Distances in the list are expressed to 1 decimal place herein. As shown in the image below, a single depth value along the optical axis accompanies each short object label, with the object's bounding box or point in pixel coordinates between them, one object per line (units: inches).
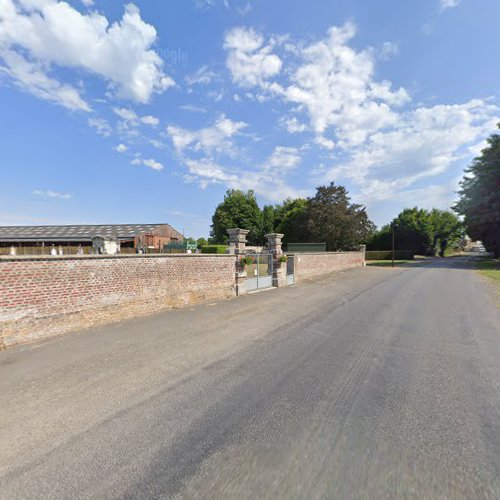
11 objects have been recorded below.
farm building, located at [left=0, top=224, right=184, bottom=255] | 1406.3
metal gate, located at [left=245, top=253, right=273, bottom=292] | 503.5
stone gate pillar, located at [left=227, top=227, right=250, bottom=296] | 463.2
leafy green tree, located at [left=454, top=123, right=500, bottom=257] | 1103.6
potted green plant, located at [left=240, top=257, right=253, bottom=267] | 465.4
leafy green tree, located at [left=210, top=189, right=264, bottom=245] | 2020.2
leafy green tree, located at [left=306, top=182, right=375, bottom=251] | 1336.1
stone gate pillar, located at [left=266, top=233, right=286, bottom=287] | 563.5
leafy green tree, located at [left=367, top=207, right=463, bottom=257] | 1951.3
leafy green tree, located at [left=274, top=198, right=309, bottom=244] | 1486.2
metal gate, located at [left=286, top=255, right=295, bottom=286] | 613.6
